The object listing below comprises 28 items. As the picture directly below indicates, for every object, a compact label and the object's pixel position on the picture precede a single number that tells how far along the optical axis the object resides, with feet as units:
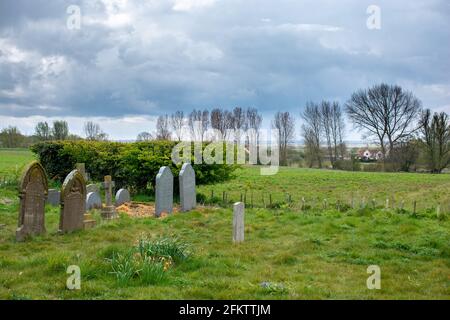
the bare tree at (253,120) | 241.76
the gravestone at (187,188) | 50.47
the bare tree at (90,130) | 220.43
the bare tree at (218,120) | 227.59
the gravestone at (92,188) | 52.90
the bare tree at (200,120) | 226.58
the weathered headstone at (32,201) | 33.83
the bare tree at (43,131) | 193.40
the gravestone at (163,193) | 47.47
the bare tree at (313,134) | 196.44
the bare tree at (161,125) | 229.86
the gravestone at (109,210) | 44.30
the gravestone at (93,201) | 49.65
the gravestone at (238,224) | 33.40
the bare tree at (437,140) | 158.30
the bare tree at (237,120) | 233.96
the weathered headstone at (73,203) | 36.01
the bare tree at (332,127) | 202.16
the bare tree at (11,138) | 224.33
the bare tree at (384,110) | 175.52
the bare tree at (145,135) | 131.82
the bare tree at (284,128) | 221.60
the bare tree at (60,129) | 189.51
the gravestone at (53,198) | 54.08
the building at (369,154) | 183.13
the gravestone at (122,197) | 54.08
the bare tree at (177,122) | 230.79
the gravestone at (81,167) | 56.29
